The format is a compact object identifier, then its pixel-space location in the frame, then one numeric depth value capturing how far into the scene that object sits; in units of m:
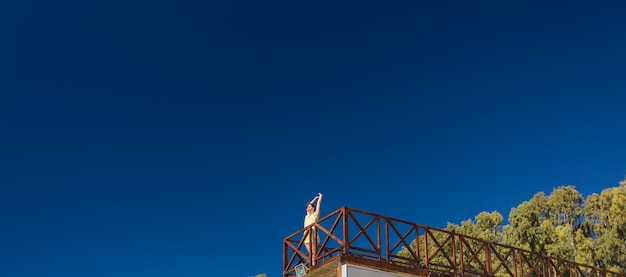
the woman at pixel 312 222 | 14.71
